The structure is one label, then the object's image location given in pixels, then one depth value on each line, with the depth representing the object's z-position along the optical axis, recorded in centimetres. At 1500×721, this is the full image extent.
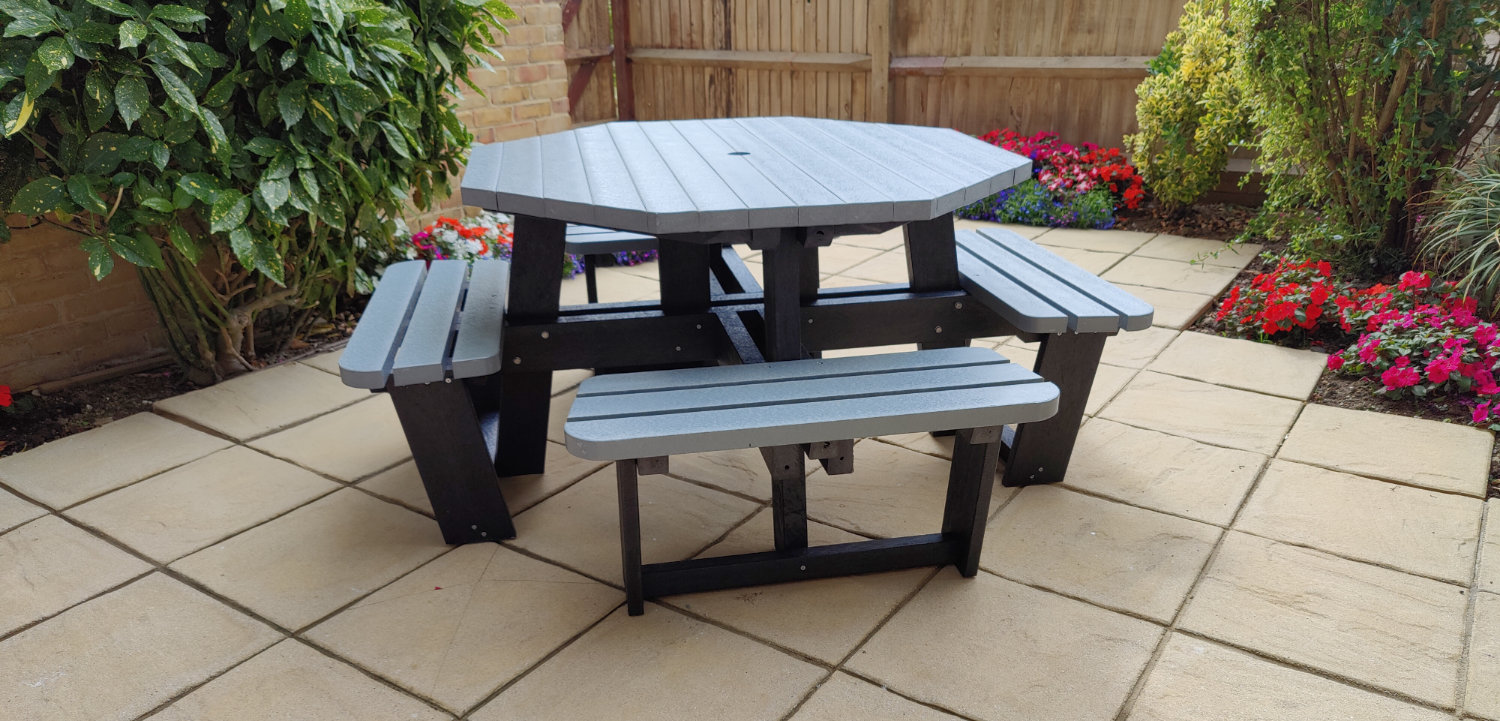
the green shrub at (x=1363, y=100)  351
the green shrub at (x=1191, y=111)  459
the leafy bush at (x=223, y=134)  262
